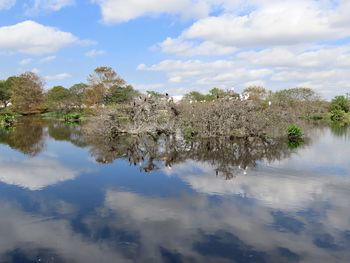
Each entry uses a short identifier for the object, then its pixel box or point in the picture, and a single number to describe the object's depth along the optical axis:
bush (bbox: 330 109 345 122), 63.92
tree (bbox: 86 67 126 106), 60.84
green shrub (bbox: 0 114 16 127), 44.38
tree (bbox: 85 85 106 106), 60.62
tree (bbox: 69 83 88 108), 64.41
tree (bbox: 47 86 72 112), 64.12
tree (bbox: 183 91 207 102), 78.62
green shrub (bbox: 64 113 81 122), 56.03
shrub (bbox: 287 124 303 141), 28.22
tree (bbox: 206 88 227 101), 73.29
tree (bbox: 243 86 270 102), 69.94
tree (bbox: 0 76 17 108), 77.25
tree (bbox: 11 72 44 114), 69.75
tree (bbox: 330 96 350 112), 67.81
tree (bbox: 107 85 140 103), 63.25
